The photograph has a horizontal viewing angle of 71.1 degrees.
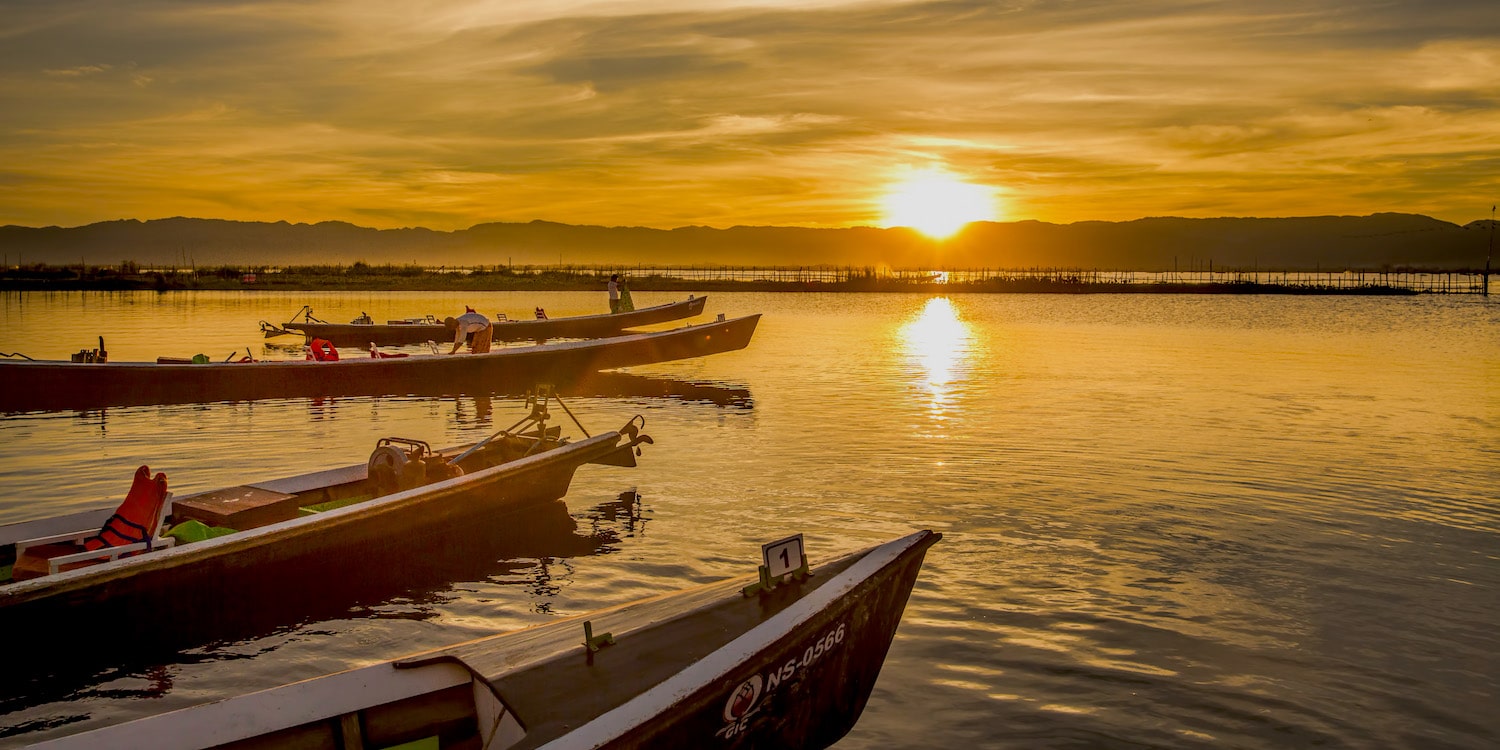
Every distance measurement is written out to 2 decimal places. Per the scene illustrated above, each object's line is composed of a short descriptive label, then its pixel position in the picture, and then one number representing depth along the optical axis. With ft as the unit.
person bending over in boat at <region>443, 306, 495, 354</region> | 84.28
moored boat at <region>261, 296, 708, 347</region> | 128.77
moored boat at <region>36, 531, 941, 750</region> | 16.05
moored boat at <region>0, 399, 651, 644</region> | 24.75
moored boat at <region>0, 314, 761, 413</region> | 70.18
